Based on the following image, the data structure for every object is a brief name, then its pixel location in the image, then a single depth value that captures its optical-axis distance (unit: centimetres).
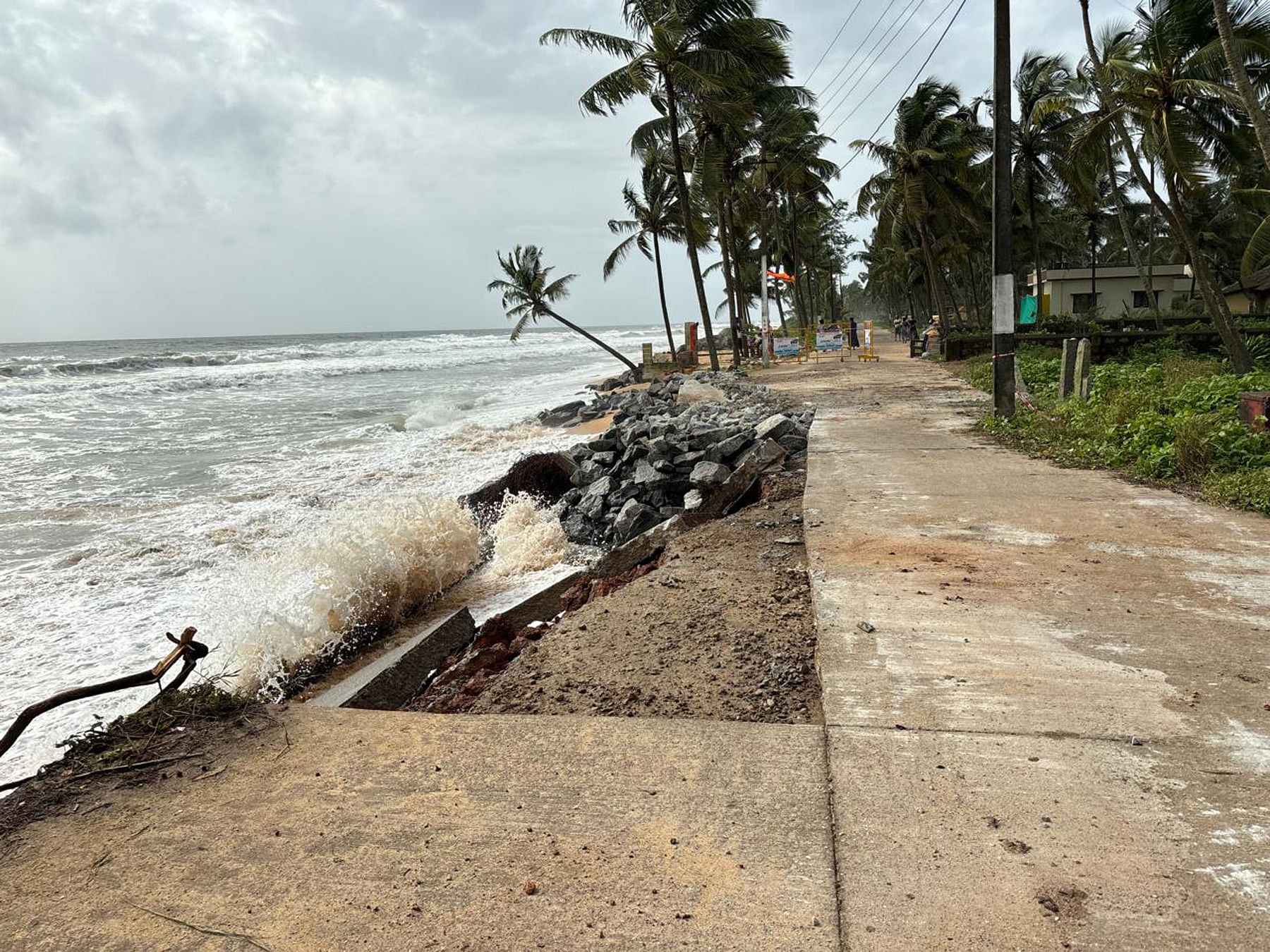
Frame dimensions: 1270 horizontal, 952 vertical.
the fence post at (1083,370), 1036
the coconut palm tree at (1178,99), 1289
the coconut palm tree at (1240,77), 961
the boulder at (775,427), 952
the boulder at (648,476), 934
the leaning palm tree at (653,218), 3166
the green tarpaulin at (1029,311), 2641
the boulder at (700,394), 1641
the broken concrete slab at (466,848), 195
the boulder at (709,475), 865
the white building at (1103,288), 3800
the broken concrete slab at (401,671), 393
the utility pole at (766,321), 2356
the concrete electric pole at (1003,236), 967
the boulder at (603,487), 985
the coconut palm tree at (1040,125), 2553
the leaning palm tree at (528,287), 3008
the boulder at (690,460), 971
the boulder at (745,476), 794
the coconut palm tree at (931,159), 2666
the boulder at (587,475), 1084
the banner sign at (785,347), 2544
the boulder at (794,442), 920
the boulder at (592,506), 932
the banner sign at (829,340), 2423
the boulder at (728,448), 937
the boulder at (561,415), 1994
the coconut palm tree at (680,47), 1967
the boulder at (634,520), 848
